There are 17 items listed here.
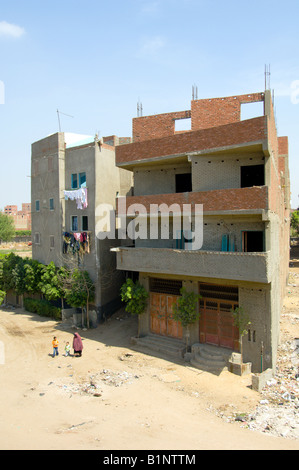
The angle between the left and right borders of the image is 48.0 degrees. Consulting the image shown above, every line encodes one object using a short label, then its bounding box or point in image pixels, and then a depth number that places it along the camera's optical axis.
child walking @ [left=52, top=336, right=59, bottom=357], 16.14
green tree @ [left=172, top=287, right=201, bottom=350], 15.37
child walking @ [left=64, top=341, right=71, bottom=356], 16.36
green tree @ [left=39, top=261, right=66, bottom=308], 21.53
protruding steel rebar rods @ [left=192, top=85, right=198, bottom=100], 19.30
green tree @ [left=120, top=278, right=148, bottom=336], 16.99
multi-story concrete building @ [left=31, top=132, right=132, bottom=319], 20.97
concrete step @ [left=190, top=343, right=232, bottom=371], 14.15
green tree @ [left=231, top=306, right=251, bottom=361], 14.12
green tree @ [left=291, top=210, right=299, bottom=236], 48.00
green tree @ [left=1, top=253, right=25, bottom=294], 24.91
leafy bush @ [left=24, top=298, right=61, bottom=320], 22.62
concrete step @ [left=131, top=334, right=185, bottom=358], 15.75
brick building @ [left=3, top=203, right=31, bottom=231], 123.38
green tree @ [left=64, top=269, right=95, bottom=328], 20.39
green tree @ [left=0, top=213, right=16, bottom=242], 66.50
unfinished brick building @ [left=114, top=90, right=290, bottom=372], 13.82
